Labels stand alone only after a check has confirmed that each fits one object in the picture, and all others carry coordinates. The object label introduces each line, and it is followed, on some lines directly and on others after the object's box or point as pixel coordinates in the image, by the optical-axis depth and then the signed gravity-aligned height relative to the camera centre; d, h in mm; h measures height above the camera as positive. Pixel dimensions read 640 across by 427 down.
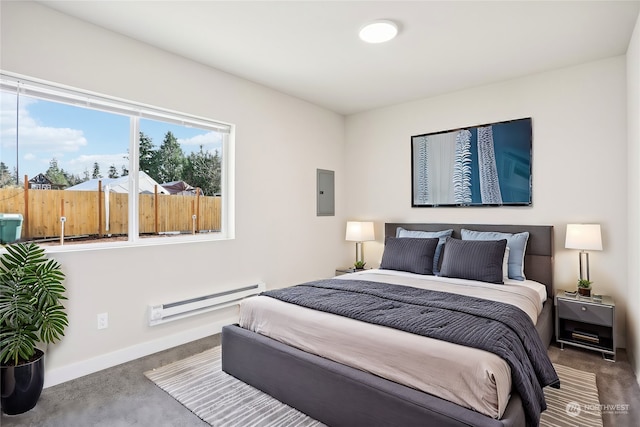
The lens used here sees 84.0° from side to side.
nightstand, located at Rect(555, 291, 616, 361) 2844 -938
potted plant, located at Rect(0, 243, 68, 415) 2086 -636
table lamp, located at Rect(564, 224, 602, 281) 3004 -222
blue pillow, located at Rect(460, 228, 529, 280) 3342 -349
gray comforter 1745 -621
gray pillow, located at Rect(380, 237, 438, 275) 3570 -434
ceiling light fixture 2621 +1390
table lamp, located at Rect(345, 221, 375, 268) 4504 -237
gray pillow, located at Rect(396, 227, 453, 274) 3646 -245
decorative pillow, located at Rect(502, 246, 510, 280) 3217 -484
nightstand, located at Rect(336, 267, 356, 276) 4551 -742
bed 1599 -902
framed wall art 3623 +520
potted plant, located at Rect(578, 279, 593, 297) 3064 -658
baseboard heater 3006 -830
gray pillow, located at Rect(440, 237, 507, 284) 3139 -433
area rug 2043 -1185
